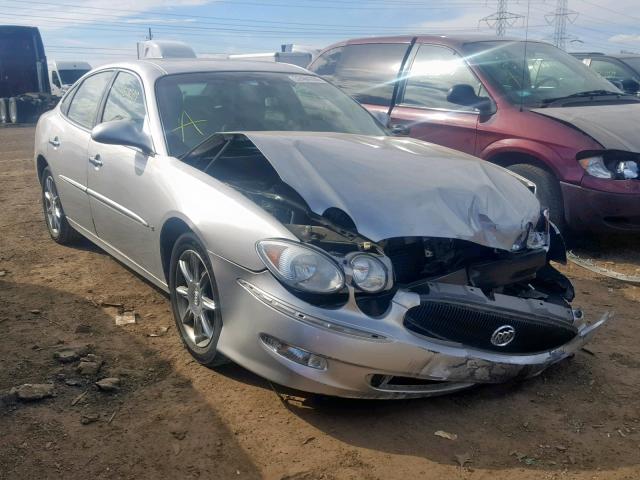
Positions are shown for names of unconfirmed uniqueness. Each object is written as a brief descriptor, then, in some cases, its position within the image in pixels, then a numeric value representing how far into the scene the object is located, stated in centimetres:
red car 529
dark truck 2012
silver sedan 284
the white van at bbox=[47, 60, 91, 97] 2881
